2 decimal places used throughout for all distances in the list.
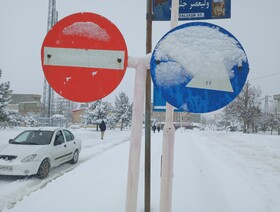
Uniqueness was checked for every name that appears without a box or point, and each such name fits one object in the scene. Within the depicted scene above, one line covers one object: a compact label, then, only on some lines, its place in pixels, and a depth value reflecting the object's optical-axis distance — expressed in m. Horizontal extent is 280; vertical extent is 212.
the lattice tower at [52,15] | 34.47
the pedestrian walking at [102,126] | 21.70
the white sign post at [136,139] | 1.73
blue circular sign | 1.33
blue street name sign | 2.08
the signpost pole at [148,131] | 2.63
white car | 6.57
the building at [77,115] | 82.64
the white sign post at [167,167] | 1.75
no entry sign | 1.43
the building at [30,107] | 69.69
